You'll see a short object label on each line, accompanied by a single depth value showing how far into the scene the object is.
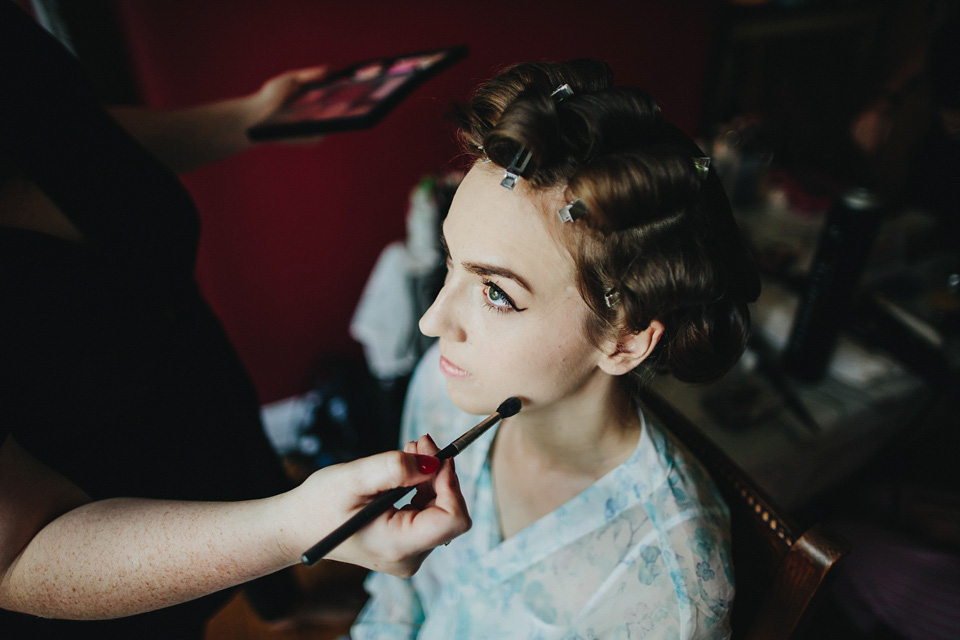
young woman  0.60
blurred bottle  0.97
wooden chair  0.57
